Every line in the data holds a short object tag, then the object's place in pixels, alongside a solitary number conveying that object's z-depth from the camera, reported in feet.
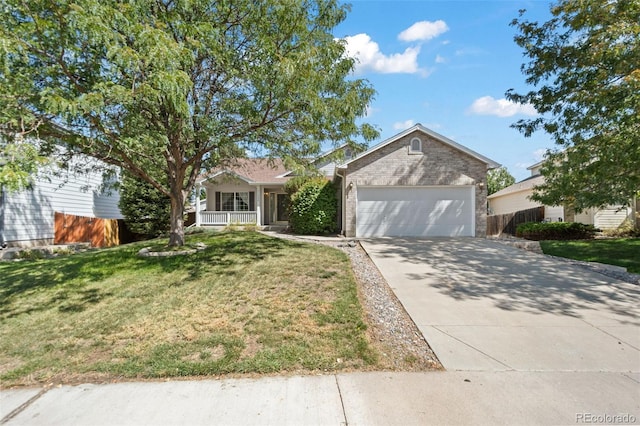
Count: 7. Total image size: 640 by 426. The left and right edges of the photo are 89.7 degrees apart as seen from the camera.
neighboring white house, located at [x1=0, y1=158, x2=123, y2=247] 37.06
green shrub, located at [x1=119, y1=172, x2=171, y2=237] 47.39
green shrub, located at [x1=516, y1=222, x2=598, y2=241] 44.06
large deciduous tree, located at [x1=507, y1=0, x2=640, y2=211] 25.03
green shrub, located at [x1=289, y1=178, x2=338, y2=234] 48.80
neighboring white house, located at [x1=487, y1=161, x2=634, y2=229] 52.29
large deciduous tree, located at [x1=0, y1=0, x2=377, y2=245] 16.20
